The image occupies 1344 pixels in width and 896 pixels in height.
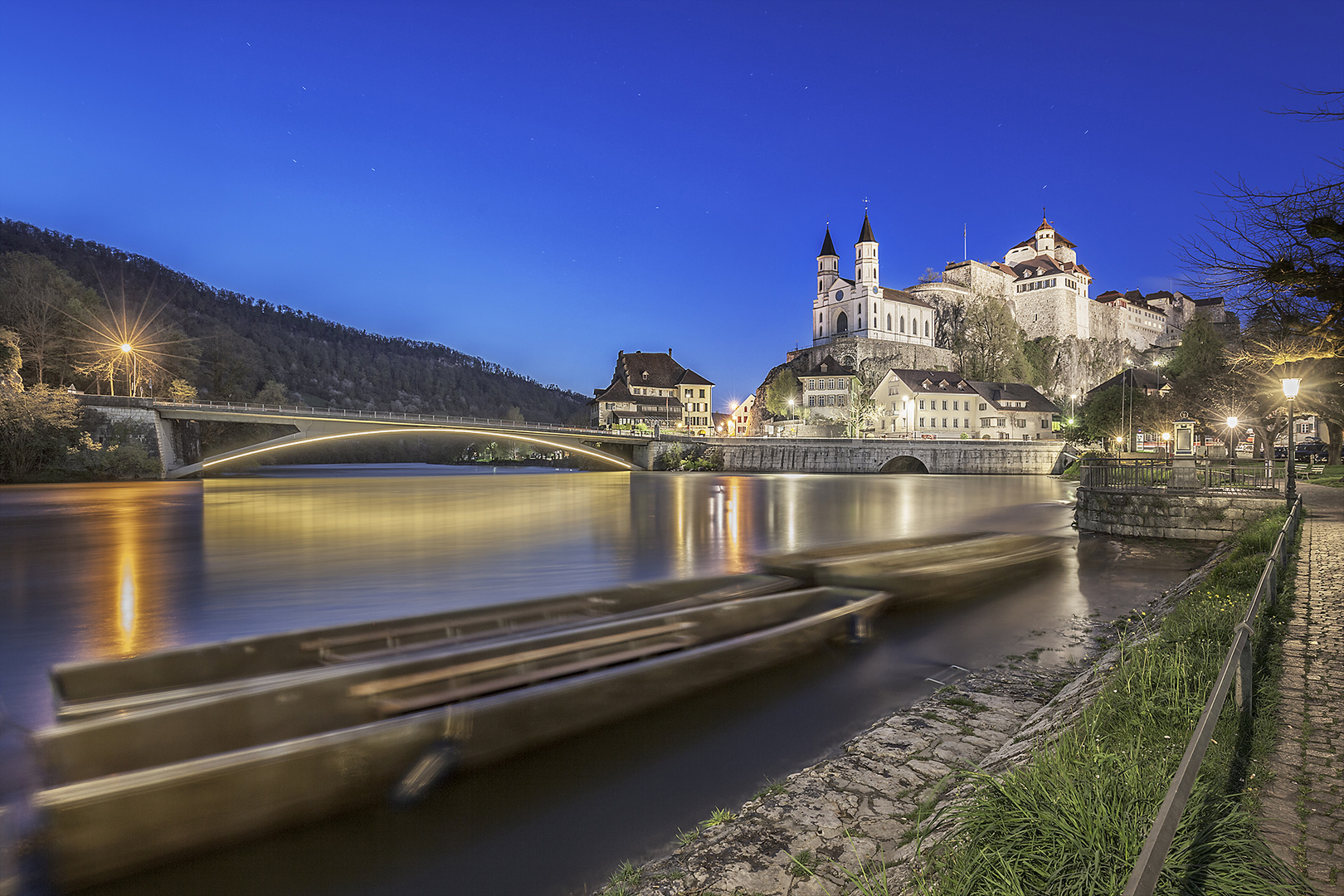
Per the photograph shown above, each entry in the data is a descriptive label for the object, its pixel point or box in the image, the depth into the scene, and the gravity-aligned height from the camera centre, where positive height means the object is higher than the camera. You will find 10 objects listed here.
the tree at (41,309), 49.66 +12.56
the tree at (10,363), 40.06 +6.66
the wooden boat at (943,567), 11.40 -2.24
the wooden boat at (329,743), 3.99 -2.15
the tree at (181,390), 59.06 +6.91
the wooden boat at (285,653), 5.75 -2.01
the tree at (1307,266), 8.69 +2.74
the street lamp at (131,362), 54.94 +9.18
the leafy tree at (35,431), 40.69 +2.36
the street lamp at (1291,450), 14.85 +0.00
